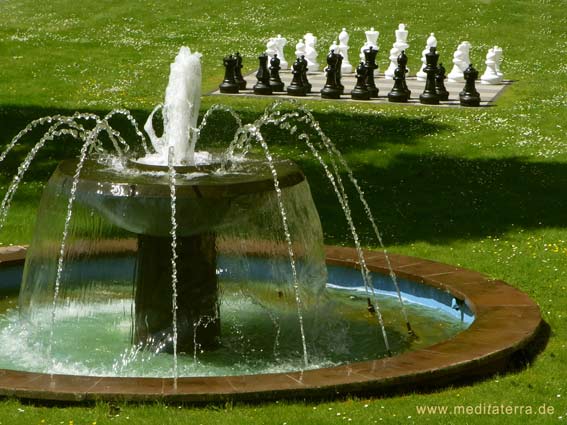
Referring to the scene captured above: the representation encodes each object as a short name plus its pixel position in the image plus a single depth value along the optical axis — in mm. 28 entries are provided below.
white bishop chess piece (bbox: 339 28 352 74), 25859
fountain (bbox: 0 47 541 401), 8578
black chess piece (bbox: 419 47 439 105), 21672
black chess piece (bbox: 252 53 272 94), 22547
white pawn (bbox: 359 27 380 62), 26578
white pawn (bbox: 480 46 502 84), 24047
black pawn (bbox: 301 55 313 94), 22703
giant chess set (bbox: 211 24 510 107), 21844
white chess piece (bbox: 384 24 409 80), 25234
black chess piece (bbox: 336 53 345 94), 22375
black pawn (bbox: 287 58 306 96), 22625
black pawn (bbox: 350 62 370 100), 22156
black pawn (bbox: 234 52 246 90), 22911
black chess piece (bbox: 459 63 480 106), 21359
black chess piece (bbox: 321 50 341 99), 22281
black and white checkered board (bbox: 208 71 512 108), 22203
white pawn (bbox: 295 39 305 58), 25870
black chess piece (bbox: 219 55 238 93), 22594
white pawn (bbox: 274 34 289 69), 26016
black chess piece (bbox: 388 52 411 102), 21844
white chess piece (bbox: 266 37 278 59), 25812
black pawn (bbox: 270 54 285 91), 22922
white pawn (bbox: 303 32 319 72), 26047
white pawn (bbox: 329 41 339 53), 25203
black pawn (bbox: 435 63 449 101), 21936
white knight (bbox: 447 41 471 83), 24156
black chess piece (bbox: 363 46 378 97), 22391
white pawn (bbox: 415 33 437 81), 24719
